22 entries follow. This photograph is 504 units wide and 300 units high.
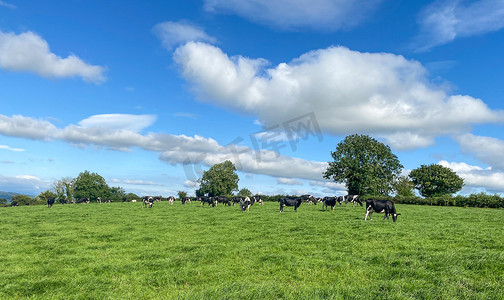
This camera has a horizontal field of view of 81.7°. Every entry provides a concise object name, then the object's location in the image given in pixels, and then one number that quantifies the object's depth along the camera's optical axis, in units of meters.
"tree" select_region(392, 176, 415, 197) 81.62
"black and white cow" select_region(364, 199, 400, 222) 22.41
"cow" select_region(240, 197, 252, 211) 33.87
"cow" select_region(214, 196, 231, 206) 47.02
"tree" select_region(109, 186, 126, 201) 134.12
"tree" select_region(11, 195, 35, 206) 96.69
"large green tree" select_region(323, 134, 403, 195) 65.88
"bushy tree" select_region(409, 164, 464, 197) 84.54
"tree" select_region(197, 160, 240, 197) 100.62
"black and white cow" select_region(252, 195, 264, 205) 46.55
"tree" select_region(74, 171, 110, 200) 113.19
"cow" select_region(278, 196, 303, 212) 32.69
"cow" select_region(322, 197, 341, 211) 32.16
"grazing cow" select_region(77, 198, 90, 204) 67.24
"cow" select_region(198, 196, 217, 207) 45.30
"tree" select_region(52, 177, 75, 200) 108.44
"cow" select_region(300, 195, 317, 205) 48.72
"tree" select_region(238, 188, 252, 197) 150.07
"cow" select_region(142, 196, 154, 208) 45.38
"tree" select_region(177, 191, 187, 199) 108.75
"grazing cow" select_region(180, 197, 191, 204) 55.23
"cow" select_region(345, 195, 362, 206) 43.25
